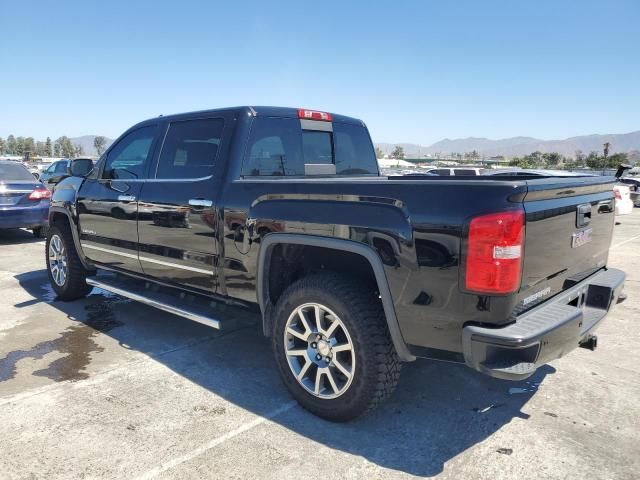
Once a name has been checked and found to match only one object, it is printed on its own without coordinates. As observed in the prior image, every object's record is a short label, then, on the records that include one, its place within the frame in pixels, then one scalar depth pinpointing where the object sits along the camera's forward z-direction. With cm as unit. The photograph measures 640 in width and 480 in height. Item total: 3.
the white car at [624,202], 1039
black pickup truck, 237
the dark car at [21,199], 912
